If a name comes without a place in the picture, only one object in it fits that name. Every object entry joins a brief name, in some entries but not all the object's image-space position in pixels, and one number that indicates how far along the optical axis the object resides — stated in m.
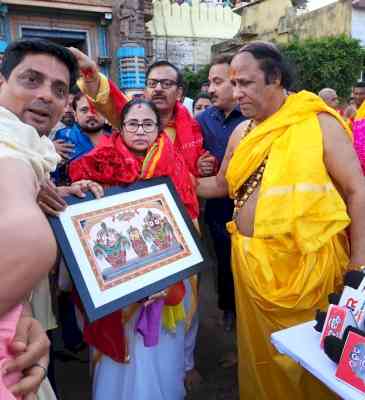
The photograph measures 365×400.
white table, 1.05
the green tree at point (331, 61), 13.04
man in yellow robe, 1.82
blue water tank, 9.69
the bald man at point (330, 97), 6.68
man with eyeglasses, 2.55
